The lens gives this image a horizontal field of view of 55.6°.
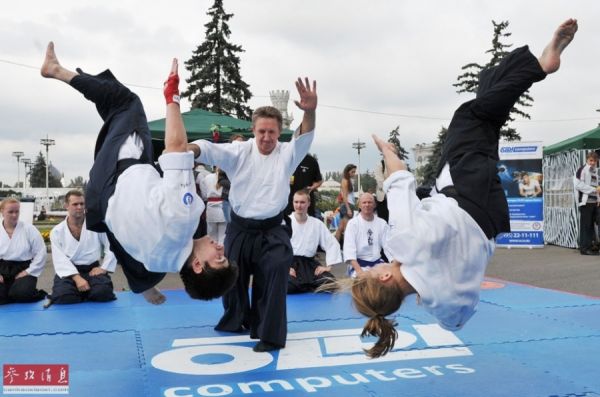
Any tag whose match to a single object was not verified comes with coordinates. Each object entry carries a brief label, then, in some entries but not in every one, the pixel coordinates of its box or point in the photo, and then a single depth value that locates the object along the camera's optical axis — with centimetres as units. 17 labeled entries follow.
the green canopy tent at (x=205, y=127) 984
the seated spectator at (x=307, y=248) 746
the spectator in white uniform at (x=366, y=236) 761
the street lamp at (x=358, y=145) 4827
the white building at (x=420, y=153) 4836
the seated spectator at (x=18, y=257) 677
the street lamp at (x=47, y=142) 4766
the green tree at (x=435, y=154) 3302
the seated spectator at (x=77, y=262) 677
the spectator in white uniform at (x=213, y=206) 842
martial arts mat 358
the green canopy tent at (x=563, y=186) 1214
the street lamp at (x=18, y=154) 5875
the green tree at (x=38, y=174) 7419
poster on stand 1236
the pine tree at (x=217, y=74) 2888
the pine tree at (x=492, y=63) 3033
